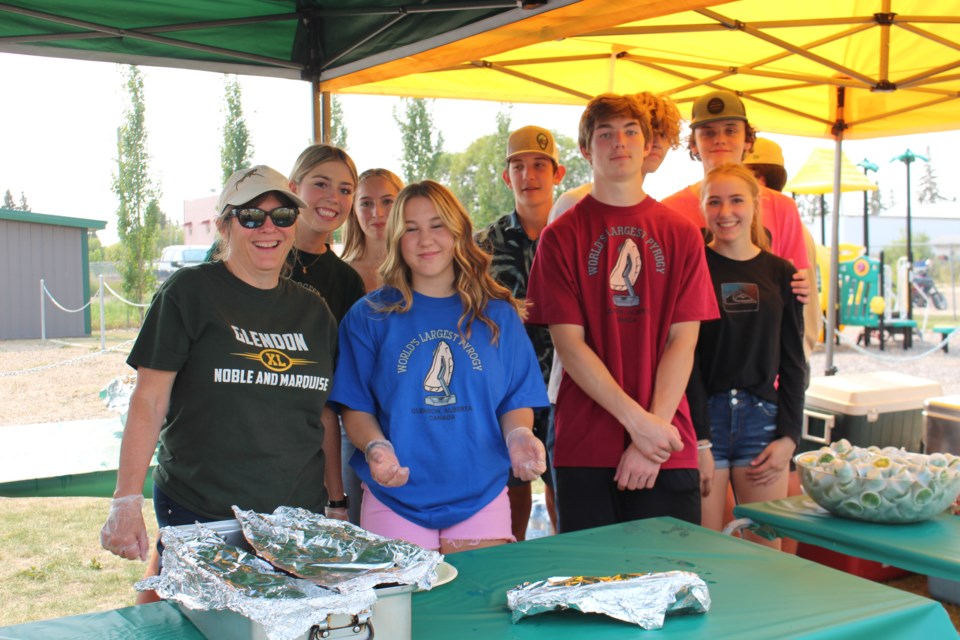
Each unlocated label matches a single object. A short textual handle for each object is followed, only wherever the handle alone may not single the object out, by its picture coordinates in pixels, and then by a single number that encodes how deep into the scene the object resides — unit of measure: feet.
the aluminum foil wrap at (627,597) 4.00
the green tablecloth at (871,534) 5.66
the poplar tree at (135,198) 35.47
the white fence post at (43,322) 30.73
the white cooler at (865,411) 12.00
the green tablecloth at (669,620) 3.99
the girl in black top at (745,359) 8.08
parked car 37.40
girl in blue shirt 6.07
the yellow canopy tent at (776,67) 13.29
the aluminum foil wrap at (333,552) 3.55
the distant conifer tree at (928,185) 120.88
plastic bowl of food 6.25
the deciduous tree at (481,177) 51.06
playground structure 39.50
